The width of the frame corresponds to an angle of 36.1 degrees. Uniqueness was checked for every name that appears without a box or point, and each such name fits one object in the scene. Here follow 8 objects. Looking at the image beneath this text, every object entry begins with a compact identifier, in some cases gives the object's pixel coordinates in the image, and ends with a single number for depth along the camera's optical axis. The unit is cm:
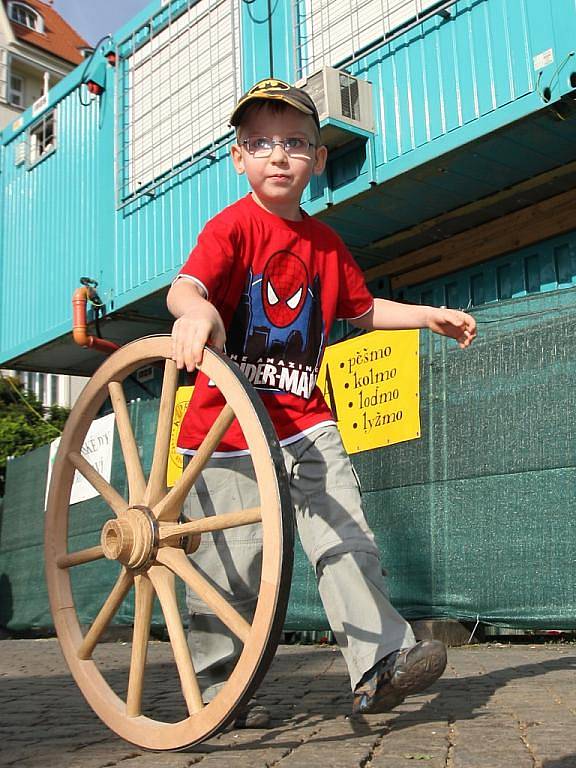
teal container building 534
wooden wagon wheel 202
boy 252
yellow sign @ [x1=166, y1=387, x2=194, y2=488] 718
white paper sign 817
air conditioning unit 743
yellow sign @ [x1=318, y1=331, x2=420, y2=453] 589
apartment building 3284
